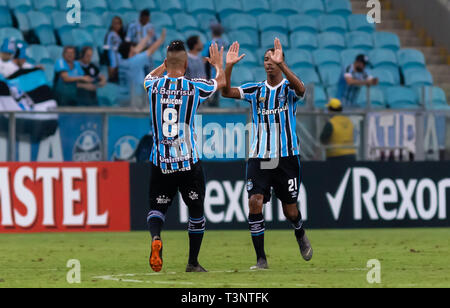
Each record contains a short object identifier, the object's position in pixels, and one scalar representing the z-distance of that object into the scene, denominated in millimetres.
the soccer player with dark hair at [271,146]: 11133
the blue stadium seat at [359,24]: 25031
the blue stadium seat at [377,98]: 21062
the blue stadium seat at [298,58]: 22594
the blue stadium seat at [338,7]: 25234
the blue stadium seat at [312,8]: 24781
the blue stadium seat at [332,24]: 24516
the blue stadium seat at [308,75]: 22078
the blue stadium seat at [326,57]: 23094
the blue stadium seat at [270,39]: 23234
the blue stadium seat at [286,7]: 24531
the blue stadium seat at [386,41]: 24766
